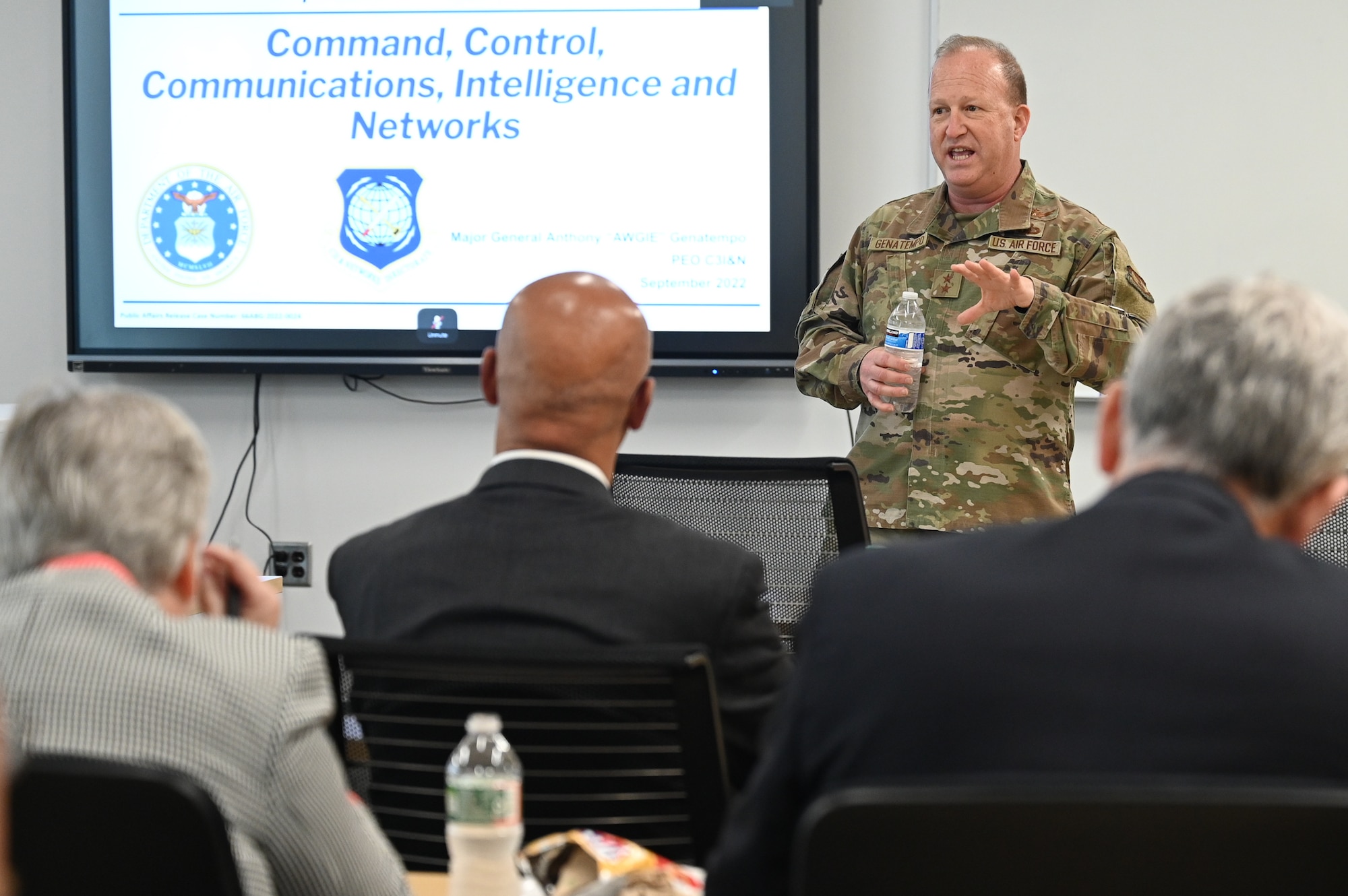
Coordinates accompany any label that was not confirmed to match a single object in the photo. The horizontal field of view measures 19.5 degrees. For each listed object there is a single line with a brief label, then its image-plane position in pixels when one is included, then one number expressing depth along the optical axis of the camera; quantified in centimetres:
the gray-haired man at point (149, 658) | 425
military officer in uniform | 587
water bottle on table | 434
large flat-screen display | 674
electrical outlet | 699
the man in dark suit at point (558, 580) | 456
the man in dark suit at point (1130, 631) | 376
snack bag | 434
